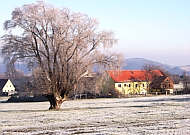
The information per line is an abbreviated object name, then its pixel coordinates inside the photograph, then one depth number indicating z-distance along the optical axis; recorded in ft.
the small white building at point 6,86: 403.13
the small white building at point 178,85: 370.43
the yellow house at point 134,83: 313.53
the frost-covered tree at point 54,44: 122.72
